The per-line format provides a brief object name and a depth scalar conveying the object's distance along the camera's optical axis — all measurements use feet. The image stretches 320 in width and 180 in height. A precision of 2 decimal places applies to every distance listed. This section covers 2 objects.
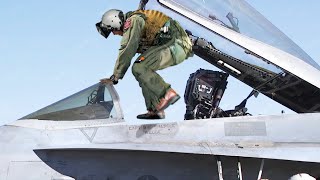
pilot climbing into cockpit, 20.26
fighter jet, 18.85
